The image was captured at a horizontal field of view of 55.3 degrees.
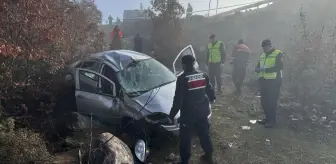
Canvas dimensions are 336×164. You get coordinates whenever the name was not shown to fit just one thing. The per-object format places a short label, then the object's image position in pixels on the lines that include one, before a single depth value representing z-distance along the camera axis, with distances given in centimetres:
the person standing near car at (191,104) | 481
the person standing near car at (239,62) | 983
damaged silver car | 554
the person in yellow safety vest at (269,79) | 672
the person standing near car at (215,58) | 930
